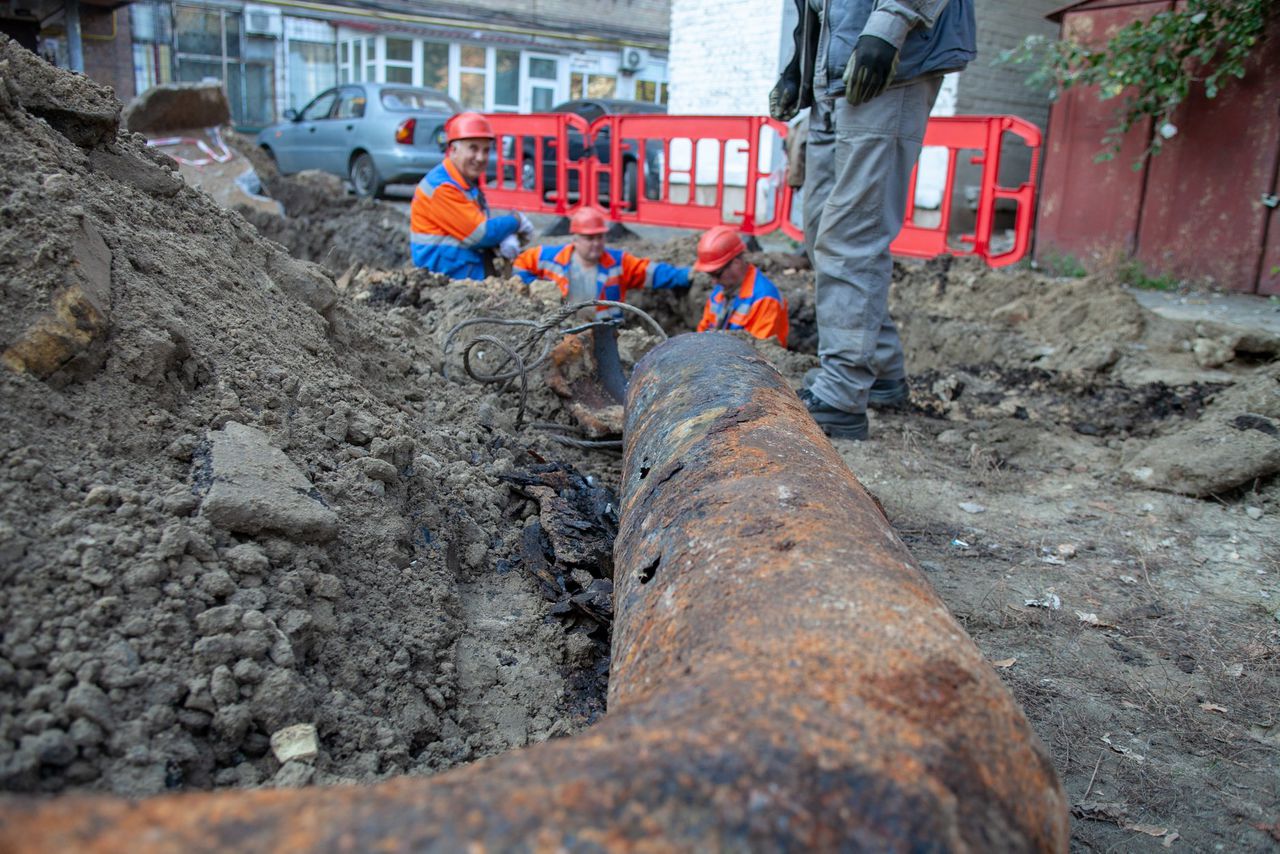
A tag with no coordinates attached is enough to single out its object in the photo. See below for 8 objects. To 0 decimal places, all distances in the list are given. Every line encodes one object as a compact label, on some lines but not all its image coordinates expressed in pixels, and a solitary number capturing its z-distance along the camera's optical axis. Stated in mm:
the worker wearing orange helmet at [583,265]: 6102
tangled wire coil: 3621
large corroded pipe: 968
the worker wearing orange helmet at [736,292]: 5379
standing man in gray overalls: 3703
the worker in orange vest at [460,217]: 6105
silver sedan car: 13484
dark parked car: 12781
